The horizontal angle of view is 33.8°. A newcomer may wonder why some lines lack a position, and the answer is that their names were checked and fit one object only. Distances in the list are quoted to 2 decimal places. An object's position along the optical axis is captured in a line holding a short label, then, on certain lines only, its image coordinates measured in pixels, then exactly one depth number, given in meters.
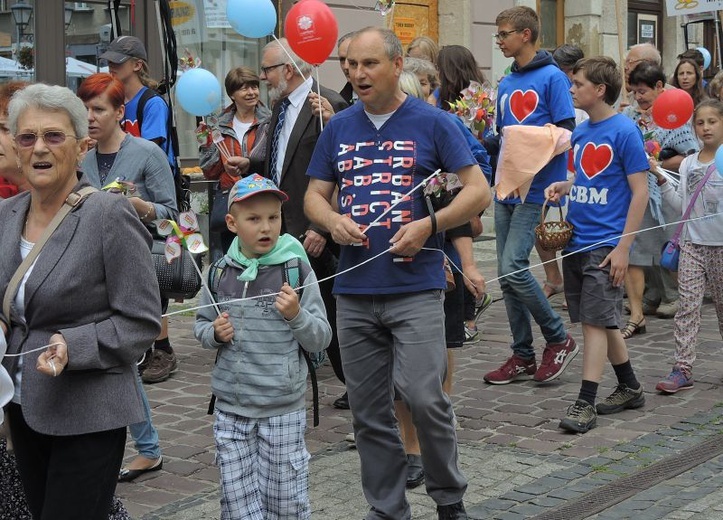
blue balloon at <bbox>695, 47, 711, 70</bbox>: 13.57
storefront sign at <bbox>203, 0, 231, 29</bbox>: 13.35
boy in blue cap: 4.48
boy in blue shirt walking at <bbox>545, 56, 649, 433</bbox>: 6.50
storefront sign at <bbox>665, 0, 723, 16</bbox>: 12.73
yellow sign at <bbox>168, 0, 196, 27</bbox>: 13.35
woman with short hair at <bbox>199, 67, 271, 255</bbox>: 7.62
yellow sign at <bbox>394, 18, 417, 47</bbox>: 15.02
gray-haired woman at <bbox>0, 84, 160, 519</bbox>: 3.50
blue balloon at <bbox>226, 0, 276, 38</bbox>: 6.59
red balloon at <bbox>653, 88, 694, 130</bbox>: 8.26
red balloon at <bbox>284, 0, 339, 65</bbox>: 6.36
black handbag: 6.29
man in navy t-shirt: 4.67
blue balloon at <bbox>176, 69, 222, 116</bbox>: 6.67
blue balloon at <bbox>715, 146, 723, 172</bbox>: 6.86
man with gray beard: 6.62
